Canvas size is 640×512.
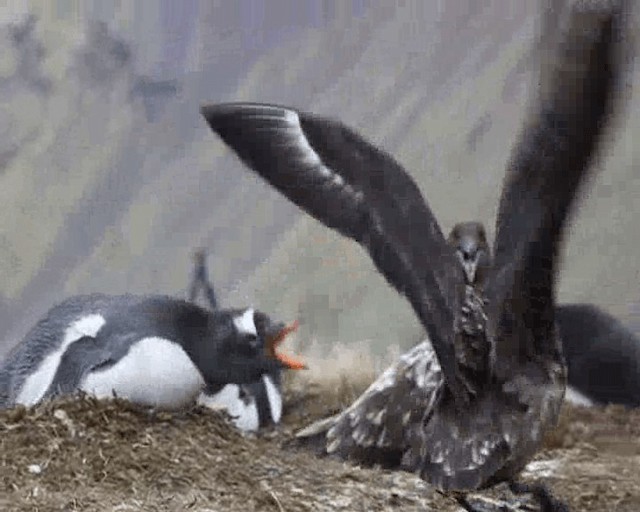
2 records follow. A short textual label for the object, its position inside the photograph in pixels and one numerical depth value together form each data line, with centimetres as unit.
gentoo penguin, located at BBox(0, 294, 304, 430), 987
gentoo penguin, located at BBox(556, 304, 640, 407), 1469
